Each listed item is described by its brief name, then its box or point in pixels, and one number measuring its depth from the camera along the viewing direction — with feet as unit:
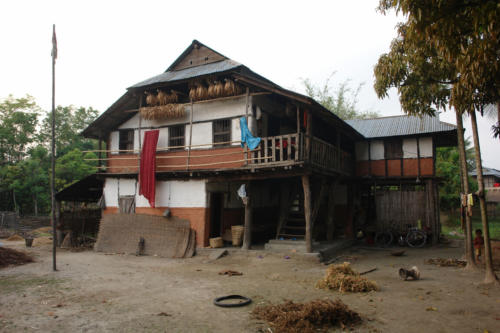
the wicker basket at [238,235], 47.34
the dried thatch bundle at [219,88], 45.96
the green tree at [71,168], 102.47
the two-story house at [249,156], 44.19
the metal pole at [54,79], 35.65
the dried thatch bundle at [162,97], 50.19
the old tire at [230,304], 22.67
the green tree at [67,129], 136.87
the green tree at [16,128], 119.96
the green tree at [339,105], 135.13
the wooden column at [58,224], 58.38
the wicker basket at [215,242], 46.29
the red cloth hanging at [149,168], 49.75
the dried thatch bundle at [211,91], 46.37
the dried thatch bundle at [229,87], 45.16
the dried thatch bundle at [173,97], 49.78
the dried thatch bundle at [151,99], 50.93
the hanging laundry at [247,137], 41.27
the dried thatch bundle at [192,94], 47.73
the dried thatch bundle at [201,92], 47.11
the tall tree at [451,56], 17.37
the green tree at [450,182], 90.27
